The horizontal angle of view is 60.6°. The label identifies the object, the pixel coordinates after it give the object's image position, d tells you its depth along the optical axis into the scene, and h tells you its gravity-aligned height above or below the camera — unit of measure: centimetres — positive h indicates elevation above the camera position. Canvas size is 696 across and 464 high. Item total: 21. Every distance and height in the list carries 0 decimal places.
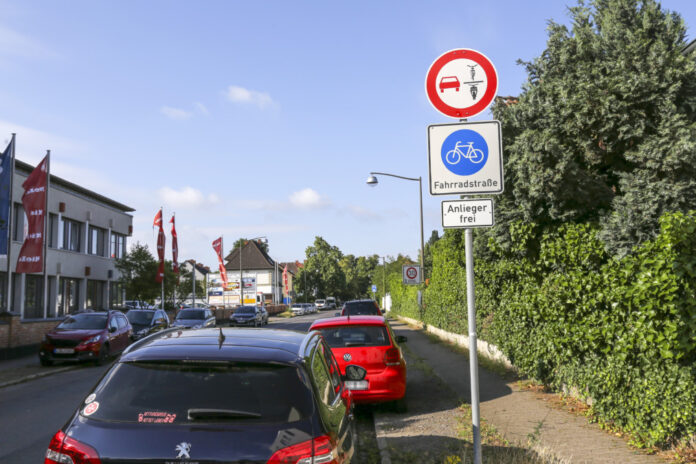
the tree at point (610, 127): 720 +207
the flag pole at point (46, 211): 2508 +316
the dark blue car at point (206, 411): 296 -67
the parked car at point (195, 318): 2884 -164
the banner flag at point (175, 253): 4066 +221
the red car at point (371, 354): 926 -113
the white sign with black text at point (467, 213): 511 +60
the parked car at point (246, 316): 3944 -214
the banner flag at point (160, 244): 3719 +262
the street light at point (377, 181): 3128 +552
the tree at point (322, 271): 11369 +249
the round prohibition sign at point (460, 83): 547 +184
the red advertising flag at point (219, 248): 5044 +308
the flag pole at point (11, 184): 2055 +360
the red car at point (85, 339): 1727 -157
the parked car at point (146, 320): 2259 -138
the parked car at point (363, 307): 2497 -100
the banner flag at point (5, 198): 1989 +298
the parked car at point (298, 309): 7350 -314
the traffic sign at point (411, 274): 2700 +42
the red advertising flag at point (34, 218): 2480 +288
